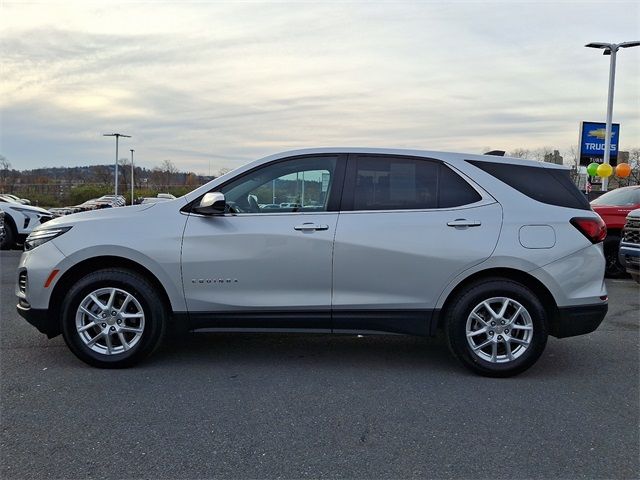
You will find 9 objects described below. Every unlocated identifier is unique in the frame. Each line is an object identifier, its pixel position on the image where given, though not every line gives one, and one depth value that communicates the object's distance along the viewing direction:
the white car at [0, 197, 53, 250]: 12.24
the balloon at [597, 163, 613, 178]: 20.38
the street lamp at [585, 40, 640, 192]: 20.55
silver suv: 4.27
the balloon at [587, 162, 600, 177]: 22.30
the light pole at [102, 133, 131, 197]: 56.90
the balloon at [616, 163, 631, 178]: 21.70
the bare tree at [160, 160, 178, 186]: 71.44
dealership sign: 25.56
